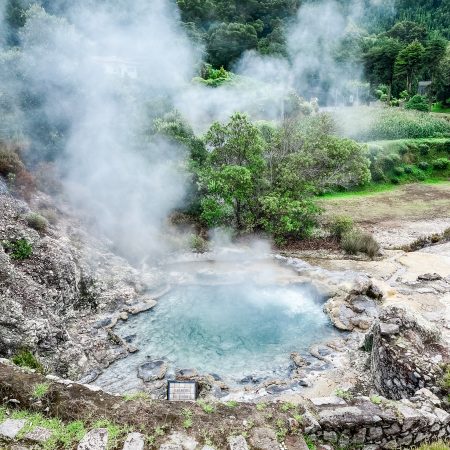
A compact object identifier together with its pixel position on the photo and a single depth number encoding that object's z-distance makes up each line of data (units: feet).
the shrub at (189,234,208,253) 39.81
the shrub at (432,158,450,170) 72.43
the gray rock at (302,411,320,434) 15.70
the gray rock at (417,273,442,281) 34.09
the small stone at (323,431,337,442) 15.76
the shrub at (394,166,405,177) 69.71
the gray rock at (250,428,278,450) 14.73
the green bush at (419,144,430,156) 74.95
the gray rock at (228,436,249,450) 14.60
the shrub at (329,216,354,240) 42.19
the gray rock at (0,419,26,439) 14.40
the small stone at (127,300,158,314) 30.23
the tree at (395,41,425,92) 102.01
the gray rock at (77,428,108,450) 14.19
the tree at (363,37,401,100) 111.65
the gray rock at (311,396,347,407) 16.96
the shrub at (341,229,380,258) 39.99
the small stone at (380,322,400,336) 22.29
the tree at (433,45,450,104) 99.19
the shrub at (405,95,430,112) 92.07
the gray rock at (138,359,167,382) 23.35
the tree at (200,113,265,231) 40.55
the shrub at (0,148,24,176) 37.35
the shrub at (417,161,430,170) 72.43
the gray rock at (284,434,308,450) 14.89
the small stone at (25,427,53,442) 14.35
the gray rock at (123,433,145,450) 14.30
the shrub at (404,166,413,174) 70.69
